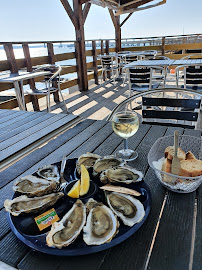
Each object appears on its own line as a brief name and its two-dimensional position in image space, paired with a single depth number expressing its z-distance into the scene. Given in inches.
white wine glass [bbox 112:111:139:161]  28.4
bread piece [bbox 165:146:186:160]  22.2
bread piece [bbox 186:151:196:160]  22.7
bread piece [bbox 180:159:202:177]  20.1
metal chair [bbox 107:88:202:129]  50.1
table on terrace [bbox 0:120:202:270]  14.9
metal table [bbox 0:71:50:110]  103.9
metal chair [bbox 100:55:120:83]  233.2
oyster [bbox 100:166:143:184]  21.1
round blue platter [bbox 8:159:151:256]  15.1
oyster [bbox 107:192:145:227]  17.1
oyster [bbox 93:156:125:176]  23.2
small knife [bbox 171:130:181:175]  20.5
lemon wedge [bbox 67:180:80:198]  19.6
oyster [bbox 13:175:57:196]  20.0
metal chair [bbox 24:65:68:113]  130.0
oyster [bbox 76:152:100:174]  25.1
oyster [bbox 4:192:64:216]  18.4
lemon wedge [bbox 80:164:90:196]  20.1
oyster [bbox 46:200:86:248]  15.3
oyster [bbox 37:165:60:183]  23.0
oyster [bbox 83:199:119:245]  15.3
